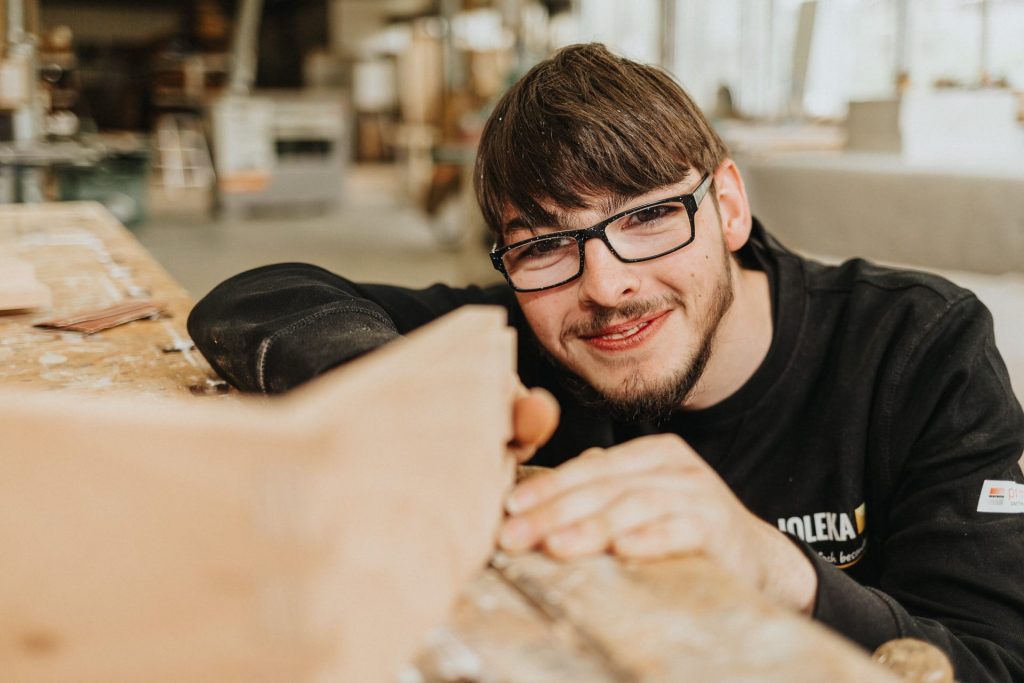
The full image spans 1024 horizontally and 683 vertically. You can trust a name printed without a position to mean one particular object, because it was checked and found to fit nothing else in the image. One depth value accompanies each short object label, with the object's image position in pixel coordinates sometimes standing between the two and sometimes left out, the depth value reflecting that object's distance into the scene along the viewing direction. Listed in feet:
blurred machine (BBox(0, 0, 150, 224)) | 12.26
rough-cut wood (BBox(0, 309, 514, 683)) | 1.33
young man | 3.40
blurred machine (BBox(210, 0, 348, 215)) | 31.01
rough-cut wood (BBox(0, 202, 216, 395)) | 3.68
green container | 25.93
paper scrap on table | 4.48
